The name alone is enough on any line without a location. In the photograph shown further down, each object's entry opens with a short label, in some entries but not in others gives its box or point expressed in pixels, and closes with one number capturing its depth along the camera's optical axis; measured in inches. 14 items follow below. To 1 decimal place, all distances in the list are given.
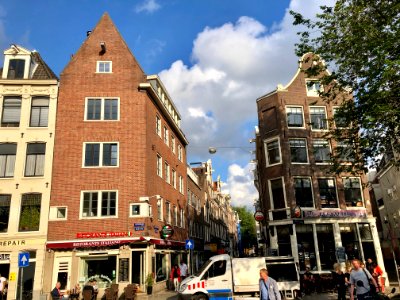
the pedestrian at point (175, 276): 949.2
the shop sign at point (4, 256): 863.7
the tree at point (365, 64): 542.3
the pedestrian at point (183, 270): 976.9
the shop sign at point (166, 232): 977.2
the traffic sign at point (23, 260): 676.7
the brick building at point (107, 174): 857.5
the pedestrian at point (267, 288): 372.2
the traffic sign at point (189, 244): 993.5
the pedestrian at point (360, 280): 381.4
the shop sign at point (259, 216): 1101.1
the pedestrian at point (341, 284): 610.2
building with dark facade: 1018.7
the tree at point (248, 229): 3358.8
